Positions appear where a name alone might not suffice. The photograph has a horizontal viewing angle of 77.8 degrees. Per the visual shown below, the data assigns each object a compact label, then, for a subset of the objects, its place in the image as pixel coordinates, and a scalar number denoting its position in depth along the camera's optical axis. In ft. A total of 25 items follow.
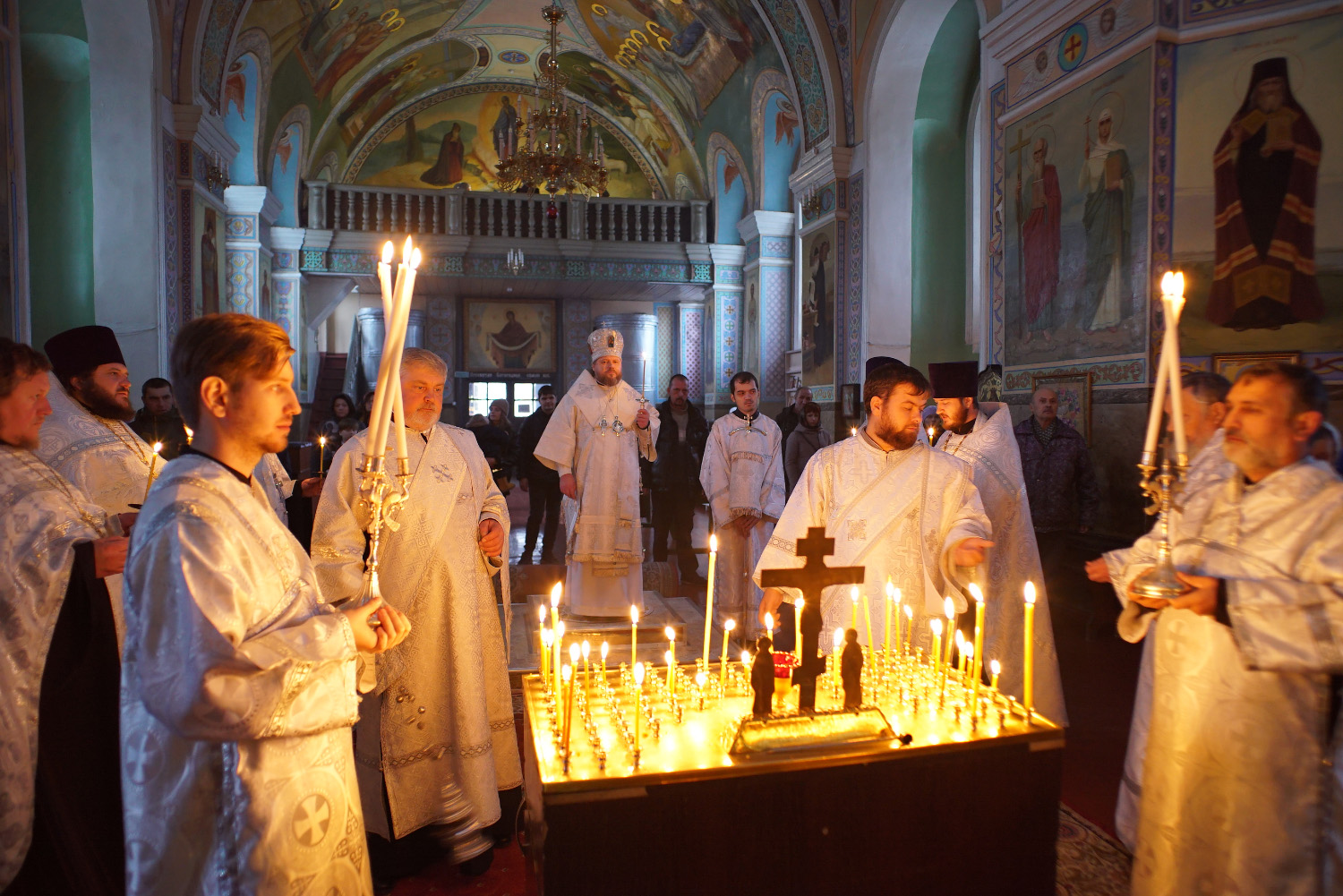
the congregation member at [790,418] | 30.68
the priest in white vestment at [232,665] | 4.58
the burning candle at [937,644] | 6.71
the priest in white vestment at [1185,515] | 7.50
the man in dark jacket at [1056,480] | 18.20
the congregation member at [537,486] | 26.25
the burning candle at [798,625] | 6.25
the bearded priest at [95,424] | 9.54
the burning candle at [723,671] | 6.95
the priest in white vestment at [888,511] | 10.08
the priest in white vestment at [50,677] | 7.55
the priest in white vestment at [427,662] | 9.30
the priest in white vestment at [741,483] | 19.53
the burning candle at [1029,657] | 5.71
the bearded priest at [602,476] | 19.16
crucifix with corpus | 5.96
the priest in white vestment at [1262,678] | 6.30
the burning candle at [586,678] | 6.74
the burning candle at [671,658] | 6.17
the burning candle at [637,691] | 5.57
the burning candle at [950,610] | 6.80
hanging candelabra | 37.50
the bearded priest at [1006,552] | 12.62
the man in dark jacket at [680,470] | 24.14
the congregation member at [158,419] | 18.11
